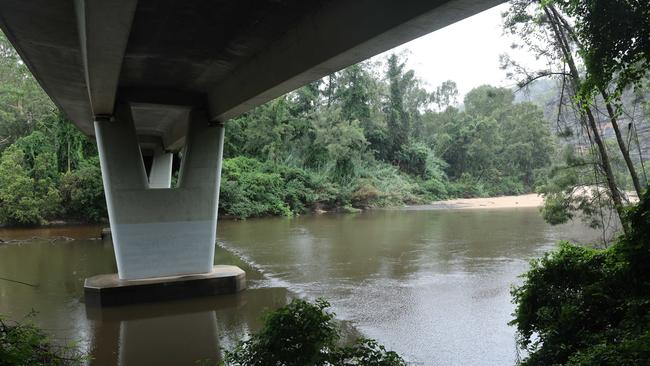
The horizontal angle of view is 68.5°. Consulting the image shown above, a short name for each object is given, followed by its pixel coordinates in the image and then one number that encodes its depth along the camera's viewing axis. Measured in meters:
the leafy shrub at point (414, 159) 58.44
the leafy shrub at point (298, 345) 4.33
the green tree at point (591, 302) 4.21
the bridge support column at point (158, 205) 11.77
